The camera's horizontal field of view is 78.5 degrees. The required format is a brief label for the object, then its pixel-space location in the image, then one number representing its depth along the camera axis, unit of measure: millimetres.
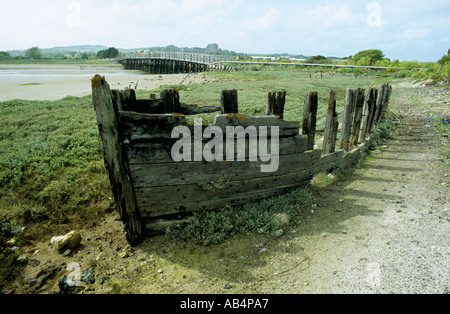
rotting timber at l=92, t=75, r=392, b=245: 3859
